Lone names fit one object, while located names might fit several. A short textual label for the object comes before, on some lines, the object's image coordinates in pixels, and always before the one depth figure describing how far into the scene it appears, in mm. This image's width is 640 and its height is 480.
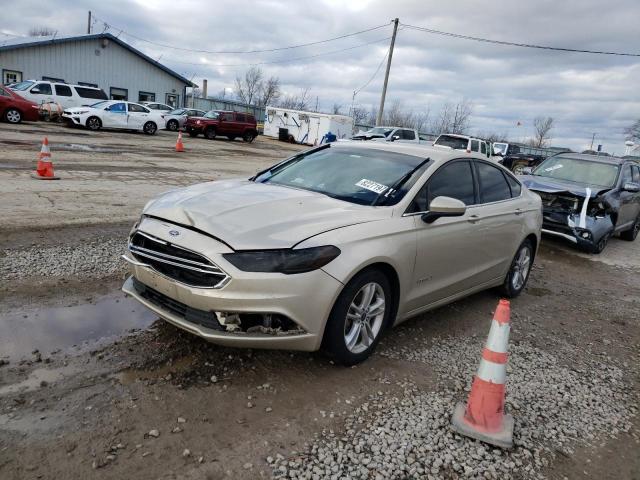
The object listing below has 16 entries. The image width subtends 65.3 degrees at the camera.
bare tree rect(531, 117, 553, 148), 80631
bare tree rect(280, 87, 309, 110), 74438
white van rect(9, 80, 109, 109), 24516
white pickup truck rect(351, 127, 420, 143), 26484
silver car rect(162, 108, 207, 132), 29928
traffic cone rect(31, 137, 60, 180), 10047
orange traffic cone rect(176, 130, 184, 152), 19469
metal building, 31750
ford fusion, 3164
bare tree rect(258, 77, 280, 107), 69812
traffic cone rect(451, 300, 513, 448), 3064
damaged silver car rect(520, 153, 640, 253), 8828
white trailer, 35719
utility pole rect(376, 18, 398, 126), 35125
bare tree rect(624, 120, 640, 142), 63125
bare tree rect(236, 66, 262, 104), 69500
